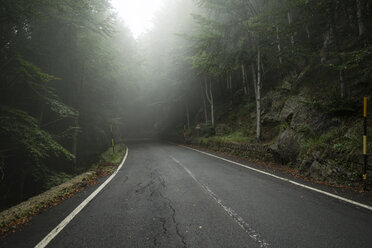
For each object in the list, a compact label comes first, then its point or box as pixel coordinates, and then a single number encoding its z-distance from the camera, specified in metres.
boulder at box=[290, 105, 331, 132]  6.98
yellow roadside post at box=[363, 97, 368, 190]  3.96
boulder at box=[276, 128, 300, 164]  6.76
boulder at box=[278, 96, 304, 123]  9.73
